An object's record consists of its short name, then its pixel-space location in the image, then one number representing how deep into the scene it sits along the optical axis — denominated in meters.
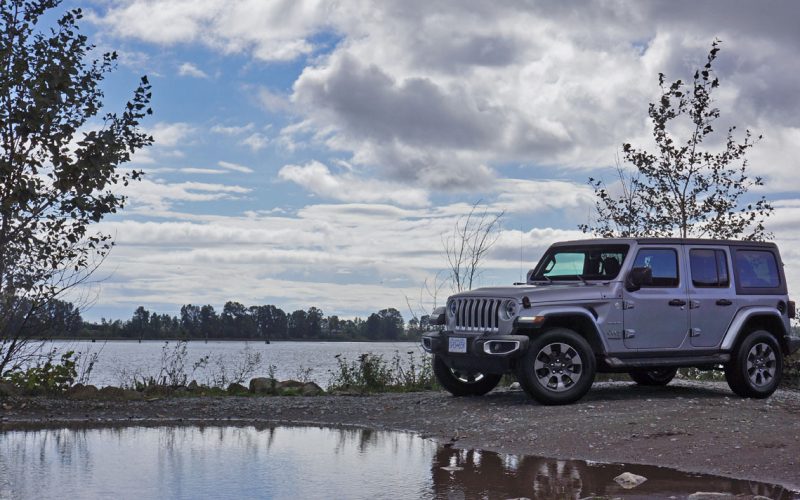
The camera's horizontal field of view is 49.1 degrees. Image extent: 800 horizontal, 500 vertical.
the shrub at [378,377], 15.79
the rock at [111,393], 13.95
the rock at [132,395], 13.89
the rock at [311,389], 15.38
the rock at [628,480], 7.38
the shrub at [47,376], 13.67
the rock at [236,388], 15.53
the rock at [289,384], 16.31
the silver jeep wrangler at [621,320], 11.59
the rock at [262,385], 15.77
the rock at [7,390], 13.28
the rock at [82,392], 13.93
